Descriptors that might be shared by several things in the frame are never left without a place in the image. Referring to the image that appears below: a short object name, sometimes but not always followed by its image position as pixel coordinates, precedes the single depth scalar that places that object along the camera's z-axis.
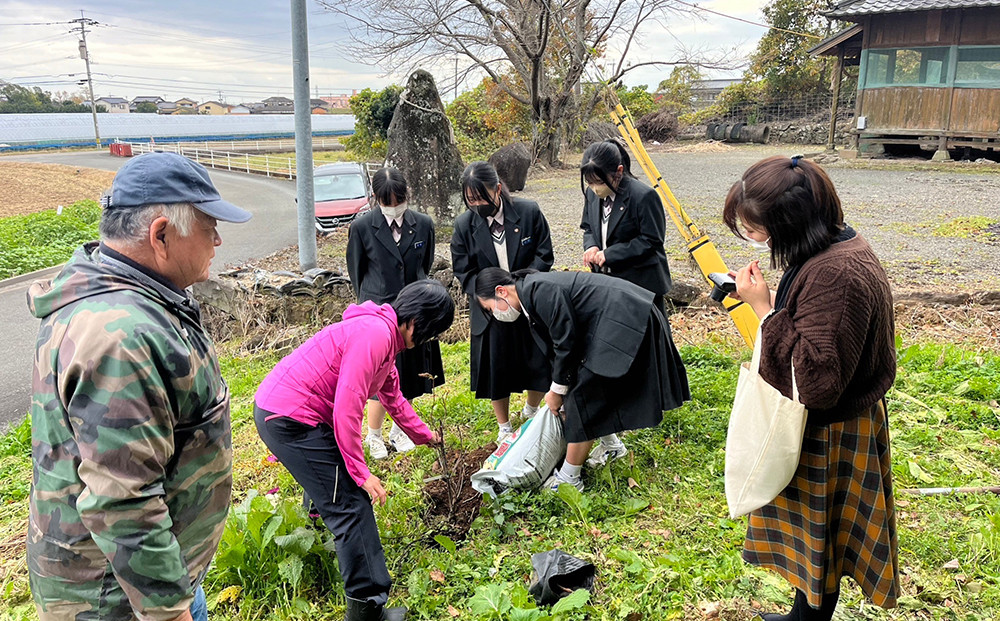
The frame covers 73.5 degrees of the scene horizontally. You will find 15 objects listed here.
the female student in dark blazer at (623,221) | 4.13
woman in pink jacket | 2.63
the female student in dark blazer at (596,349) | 3.42
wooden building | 17.45
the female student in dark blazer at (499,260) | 4.20
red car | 12.95
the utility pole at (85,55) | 43.47
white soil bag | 3.63
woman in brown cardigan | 1.94
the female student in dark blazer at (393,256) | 4.56
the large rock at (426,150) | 11.34
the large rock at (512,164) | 17.56
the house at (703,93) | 38.09
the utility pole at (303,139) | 7.45
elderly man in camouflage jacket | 1.47
